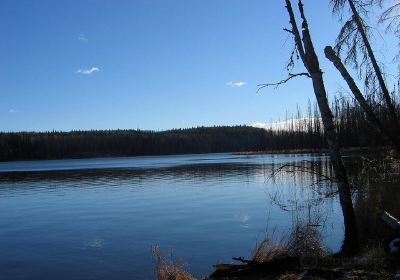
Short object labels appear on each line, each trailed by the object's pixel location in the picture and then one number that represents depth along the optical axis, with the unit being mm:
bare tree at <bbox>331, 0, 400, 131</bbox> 14781
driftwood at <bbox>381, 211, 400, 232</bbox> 10898
